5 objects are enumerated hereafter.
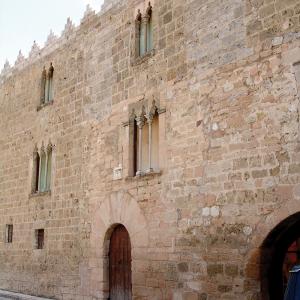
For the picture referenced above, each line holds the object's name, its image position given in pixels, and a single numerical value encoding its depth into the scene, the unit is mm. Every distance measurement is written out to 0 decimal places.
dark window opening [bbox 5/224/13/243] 12712
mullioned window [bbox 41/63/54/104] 12234
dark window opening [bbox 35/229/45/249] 11359
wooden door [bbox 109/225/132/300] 8672
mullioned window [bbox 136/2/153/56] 9086
